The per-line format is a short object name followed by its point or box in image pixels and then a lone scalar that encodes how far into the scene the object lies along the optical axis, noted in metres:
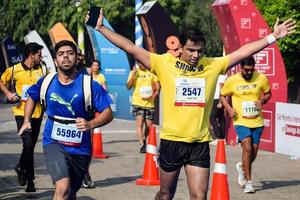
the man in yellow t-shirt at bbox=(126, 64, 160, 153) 15.23
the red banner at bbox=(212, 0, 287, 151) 16.66
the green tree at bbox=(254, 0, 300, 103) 26.33
